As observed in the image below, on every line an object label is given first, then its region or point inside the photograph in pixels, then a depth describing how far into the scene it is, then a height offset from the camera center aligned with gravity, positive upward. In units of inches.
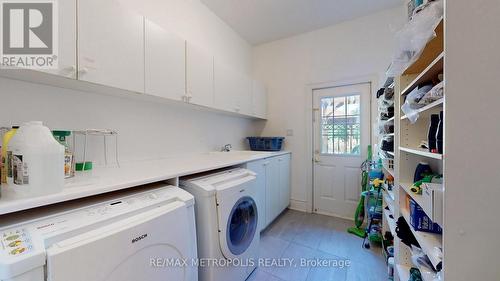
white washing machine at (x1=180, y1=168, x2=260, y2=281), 48.5 -23.0
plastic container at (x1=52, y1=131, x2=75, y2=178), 40.9 -4.3
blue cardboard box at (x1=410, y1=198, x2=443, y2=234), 39.2 -16.8
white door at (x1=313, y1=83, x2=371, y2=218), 107.5 -2.7
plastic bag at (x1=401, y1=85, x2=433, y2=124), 40.2 +8.0
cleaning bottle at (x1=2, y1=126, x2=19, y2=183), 29.6 -2.8
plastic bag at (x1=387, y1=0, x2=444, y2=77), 30.5 +18.4
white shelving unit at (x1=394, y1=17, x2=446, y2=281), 48.8 -4.1
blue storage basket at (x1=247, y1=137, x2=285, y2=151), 117.2 -2.1
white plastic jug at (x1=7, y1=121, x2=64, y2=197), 27.9 -3.2
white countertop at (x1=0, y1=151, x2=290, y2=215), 27.4 -8.1
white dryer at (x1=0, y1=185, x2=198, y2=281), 22.8 -13.9
